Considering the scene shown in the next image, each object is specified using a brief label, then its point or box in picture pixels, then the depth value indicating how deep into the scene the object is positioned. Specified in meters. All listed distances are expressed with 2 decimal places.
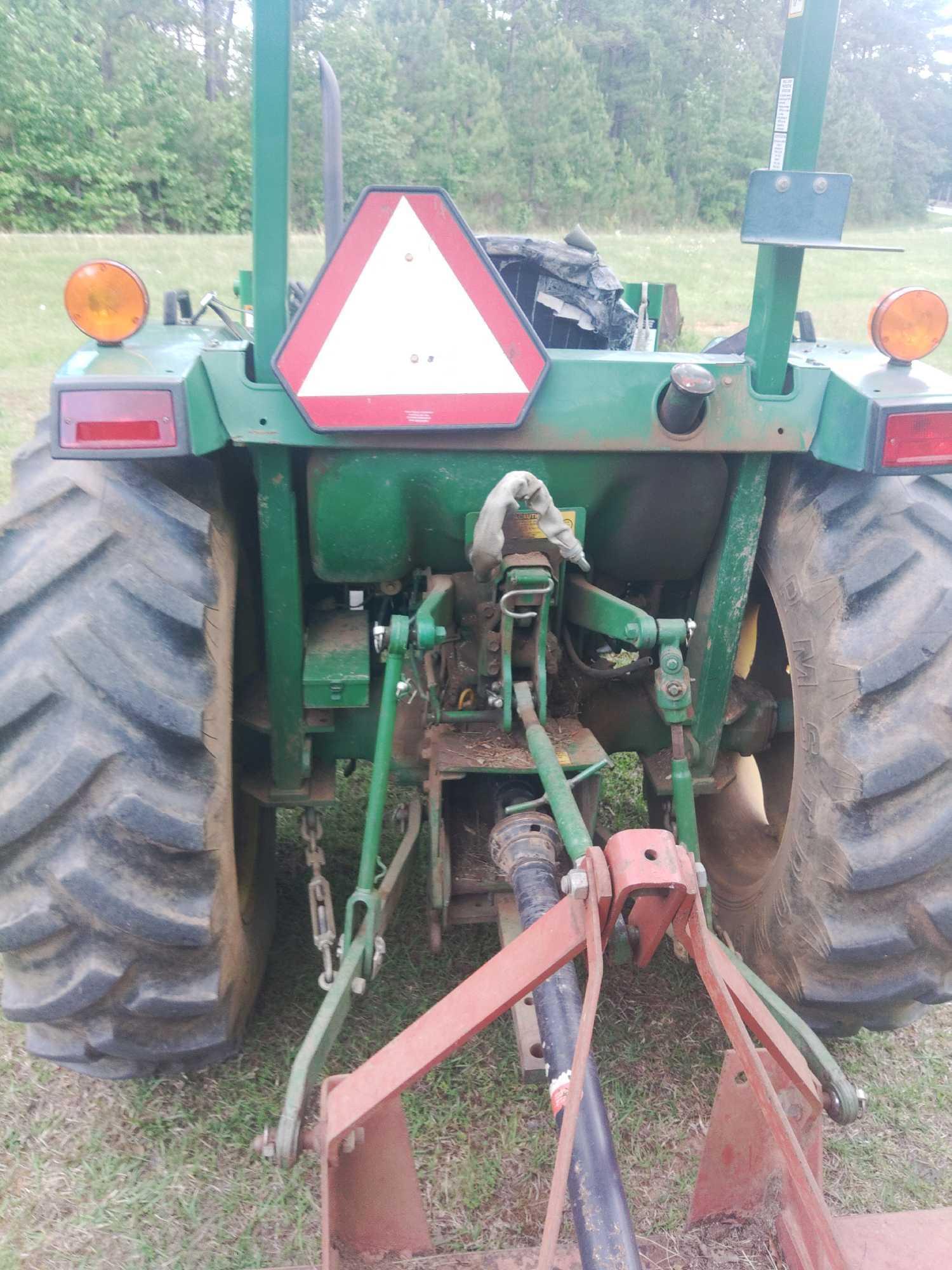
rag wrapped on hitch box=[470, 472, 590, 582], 1.75
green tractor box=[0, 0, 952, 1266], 1.68
